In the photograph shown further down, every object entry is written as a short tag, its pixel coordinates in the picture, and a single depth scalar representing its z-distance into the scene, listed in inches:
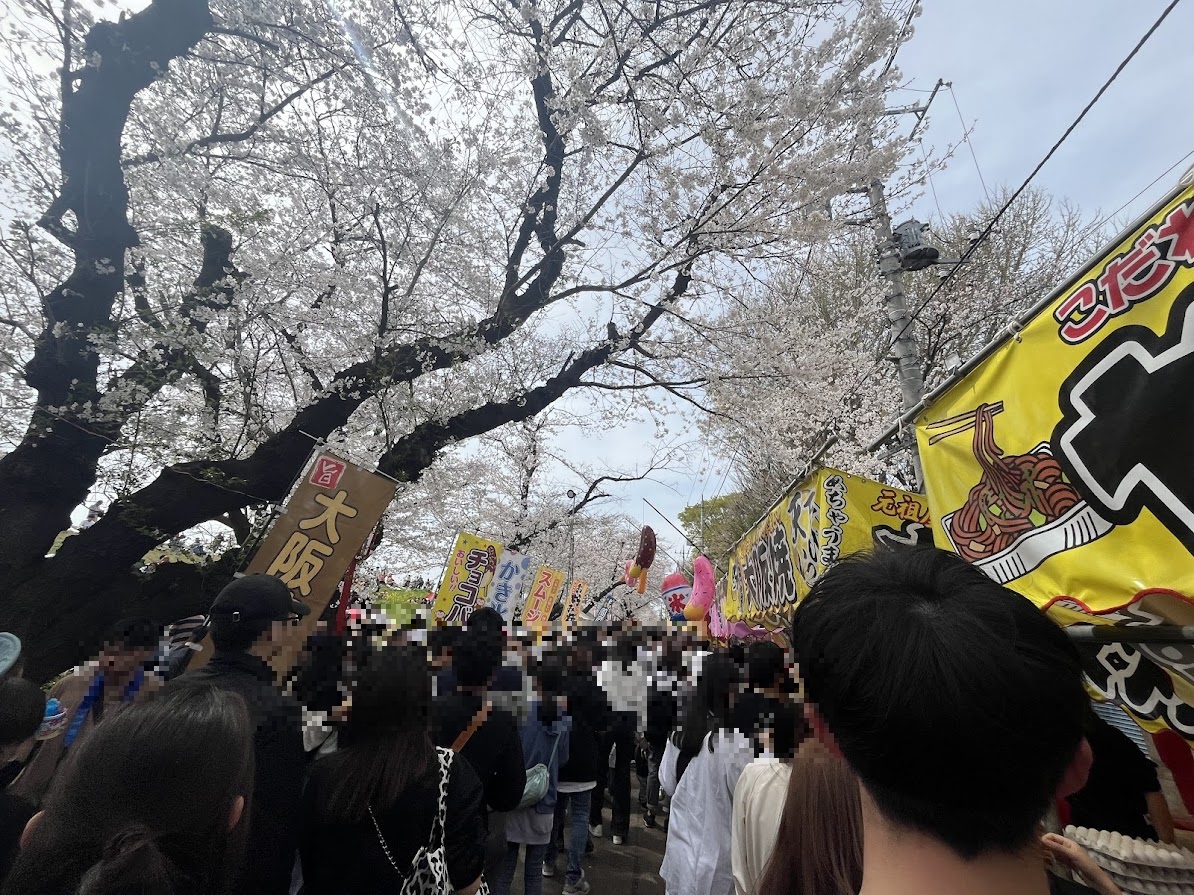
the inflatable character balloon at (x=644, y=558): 535.5
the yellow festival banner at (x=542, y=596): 491.2
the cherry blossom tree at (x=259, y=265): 227.8
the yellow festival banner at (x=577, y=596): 728.4
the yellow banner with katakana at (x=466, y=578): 348.8
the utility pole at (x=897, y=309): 338.0
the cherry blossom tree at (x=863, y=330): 418.3
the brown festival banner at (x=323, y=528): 193.0
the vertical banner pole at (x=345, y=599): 197.7
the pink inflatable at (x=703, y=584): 446.9
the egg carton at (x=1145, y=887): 60.2
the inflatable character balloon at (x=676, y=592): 473.4
